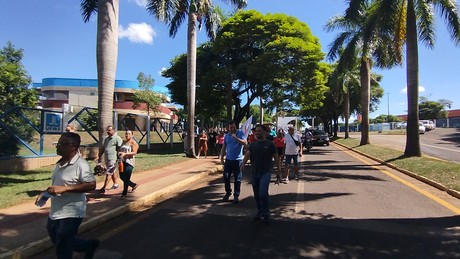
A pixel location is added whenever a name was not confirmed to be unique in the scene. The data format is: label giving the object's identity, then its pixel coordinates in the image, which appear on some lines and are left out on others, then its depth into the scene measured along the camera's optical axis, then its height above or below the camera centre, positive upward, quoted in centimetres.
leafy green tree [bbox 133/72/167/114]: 4972 +482
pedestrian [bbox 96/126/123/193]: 898 -39
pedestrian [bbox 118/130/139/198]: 857 -48
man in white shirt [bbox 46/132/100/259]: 390 -62
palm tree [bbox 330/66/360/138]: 3744 +456
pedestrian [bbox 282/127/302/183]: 1198 -44
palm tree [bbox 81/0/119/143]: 1161 +221
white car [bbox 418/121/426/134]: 4718 +6
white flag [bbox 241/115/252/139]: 1111 +17
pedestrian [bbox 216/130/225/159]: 2097 -53
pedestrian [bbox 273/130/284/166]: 1270 -33
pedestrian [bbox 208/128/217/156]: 2277 -63
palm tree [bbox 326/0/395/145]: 1816 +498
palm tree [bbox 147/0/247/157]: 1958 +505
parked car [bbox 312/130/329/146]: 3447 -66
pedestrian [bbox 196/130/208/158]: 2048 -51
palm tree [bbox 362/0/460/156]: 1636 +454
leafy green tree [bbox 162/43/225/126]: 2772 +351
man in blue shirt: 852 -57
